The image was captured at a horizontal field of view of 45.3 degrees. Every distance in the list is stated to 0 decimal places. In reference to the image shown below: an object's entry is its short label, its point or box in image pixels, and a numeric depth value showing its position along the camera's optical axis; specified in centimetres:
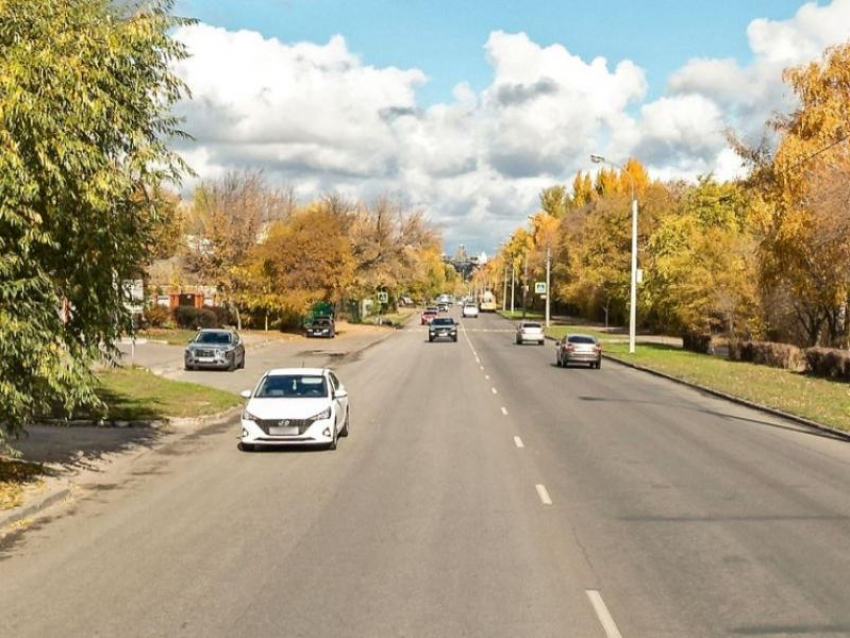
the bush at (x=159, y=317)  6406
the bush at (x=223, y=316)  7212
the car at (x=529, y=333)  6525
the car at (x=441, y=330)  6700
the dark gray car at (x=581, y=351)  4319
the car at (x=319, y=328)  6956
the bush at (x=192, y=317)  6738
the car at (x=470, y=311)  12954
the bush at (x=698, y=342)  5456
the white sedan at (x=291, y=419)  1747
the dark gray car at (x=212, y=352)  3891
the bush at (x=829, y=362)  3459
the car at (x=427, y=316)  10459
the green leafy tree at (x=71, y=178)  1104
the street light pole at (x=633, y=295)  4869
